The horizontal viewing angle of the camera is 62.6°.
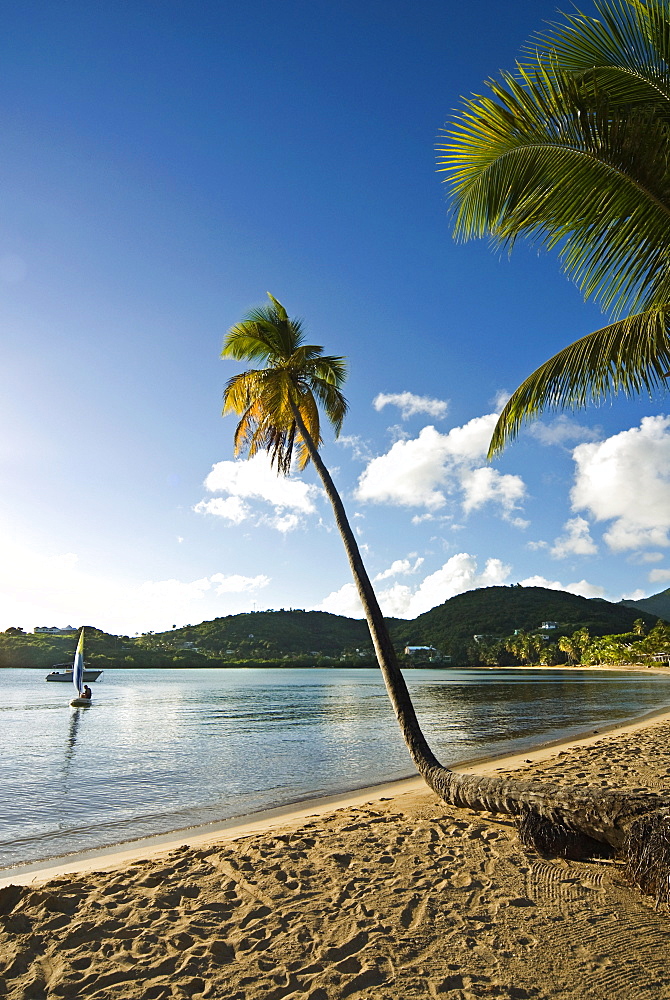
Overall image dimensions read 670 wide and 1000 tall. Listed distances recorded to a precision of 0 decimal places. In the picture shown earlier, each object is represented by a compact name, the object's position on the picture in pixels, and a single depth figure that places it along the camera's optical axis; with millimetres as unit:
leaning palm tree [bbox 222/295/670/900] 5285
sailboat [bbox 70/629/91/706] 35541
